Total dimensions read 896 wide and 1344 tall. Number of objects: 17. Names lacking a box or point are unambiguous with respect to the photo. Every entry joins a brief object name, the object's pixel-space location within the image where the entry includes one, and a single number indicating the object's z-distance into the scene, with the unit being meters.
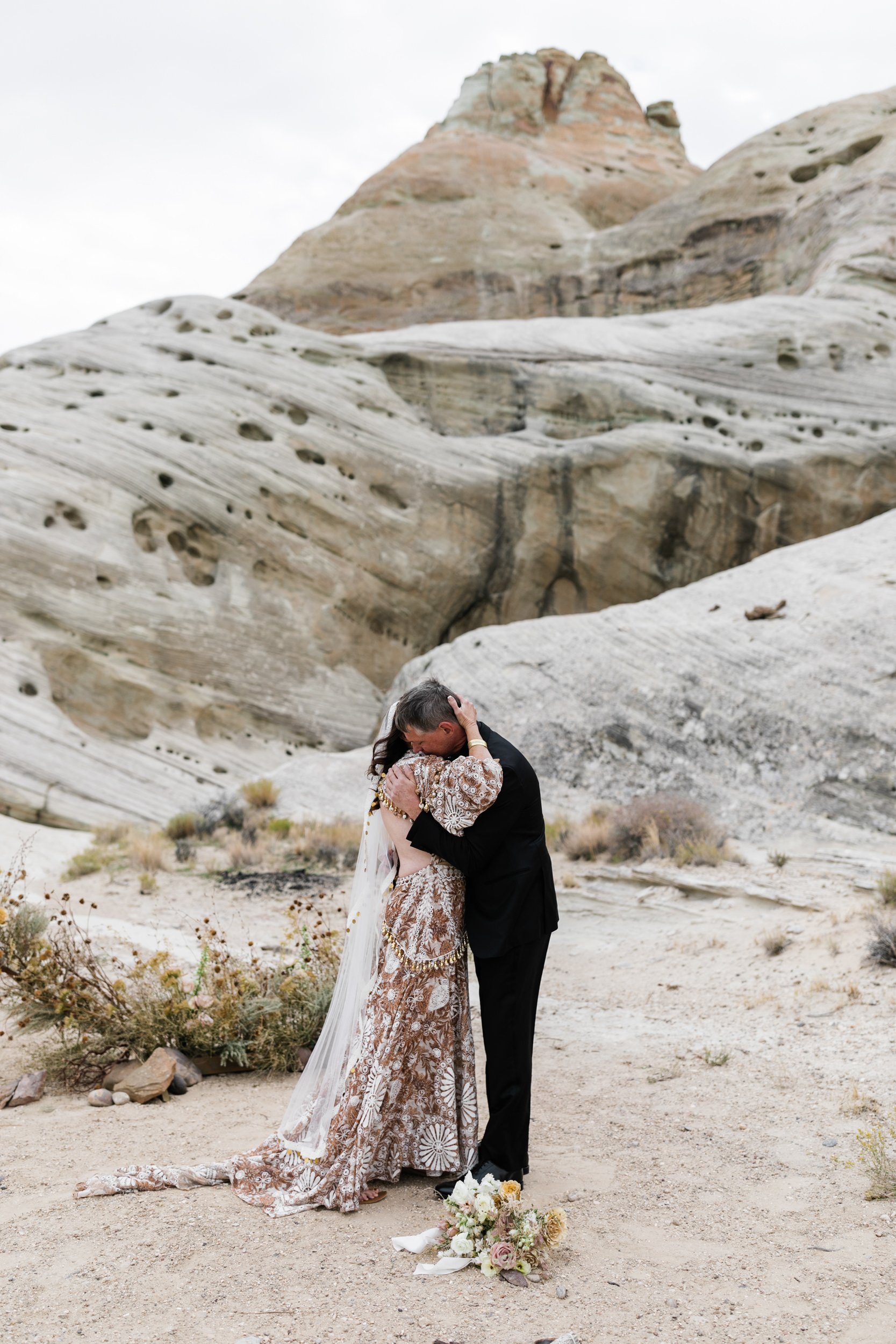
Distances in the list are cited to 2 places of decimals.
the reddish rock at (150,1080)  4.87
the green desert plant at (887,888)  6.73
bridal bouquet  3.17
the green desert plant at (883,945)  5.84
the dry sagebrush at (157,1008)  5.12
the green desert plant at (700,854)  8.26
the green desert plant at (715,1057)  5.19
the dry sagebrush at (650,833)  8.62
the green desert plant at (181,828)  11.15
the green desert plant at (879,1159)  3.55
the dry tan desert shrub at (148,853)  9.48
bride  3.64
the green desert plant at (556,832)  9.37
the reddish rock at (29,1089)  4.84
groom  3.63
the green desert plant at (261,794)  11.62
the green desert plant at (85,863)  9.21
